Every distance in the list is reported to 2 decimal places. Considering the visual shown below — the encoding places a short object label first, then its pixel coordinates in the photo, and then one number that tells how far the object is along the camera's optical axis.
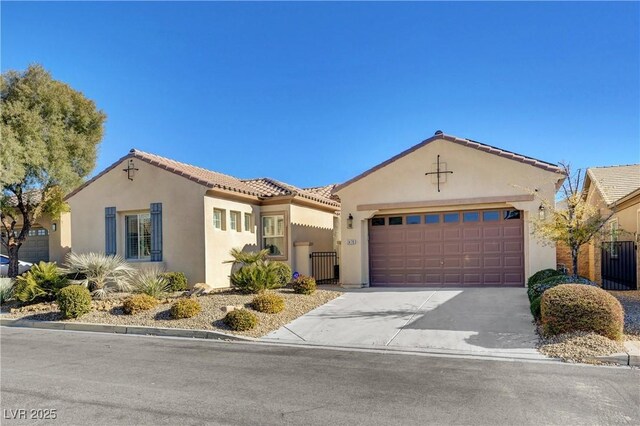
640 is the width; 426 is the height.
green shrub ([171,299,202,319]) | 11.06
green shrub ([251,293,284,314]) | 11.40
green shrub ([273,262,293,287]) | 14.51
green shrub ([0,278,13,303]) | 14.42
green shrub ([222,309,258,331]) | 10.21
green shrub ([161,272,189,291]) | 14.52
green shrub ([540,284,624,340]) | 8.11
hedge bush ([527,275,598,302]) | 10.39
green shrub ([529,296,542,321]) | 9.64
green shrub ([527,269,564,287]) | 11.93
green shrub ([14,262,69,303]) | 13.35
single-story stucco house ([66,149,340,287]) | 15.35
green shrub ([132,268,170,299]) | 12.97
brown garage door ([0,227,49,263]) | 22.62
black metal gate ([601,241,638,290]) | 15.52
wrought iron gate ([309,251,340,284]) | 18.09
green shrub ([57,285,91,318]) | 11.71
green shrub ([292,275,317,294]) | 13.53
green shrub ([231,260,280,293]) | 13.18
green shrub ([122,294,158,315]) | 11.84
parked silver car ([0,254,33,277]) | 20.47
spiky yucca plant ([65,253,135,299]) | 13.61
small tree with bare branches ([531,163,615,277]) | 10.96
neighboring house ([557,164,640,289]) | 15.56
